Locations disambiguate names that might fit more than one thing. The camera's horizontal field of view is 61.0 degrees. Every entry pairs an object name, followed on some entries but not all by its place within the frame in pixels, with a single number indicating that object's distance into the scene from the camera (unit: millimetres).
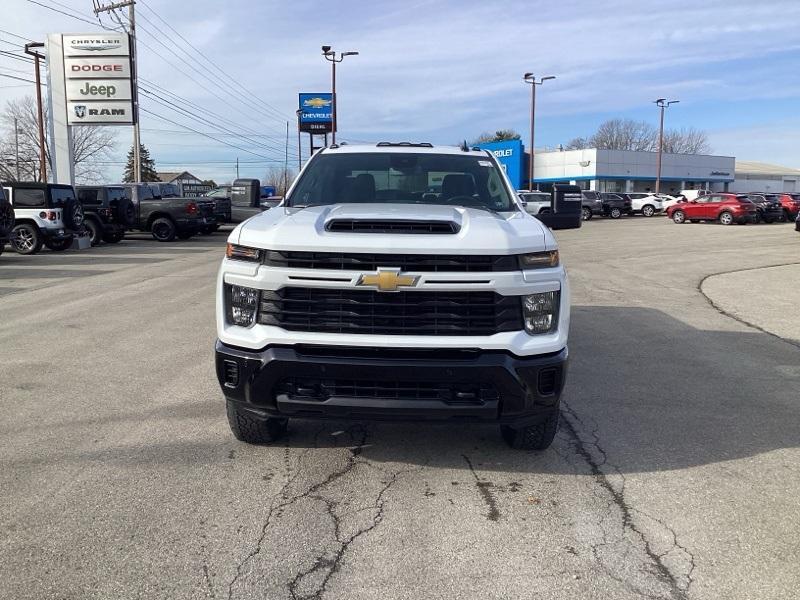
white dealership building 62188
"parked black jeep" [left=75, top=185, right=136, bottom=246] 21238
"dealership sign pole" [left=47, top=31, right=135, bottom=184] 30688
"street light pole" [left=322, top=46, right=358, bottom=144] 40531
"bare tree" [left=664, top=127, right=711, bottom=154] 110625
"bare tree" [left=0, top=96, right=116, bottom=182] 68438
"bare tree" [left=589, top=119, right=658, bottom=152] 104938
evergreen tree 87912
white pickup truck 3715
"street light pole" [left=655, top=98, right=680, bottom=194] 53406
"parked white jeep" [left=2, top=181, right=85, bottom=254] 17828
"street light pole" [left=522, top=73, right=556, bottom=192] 43938
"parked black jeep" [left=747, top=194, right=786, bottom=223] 34847
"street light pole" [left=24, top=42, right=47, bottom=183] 35050
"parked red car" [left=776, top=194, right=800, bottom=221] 36562
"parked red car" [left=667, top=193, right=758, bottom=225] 33219
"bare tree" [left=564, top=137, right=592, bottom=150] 106812
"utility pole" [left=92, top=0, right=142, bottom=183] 31514
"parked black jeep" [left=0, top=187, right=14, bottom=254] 15297
